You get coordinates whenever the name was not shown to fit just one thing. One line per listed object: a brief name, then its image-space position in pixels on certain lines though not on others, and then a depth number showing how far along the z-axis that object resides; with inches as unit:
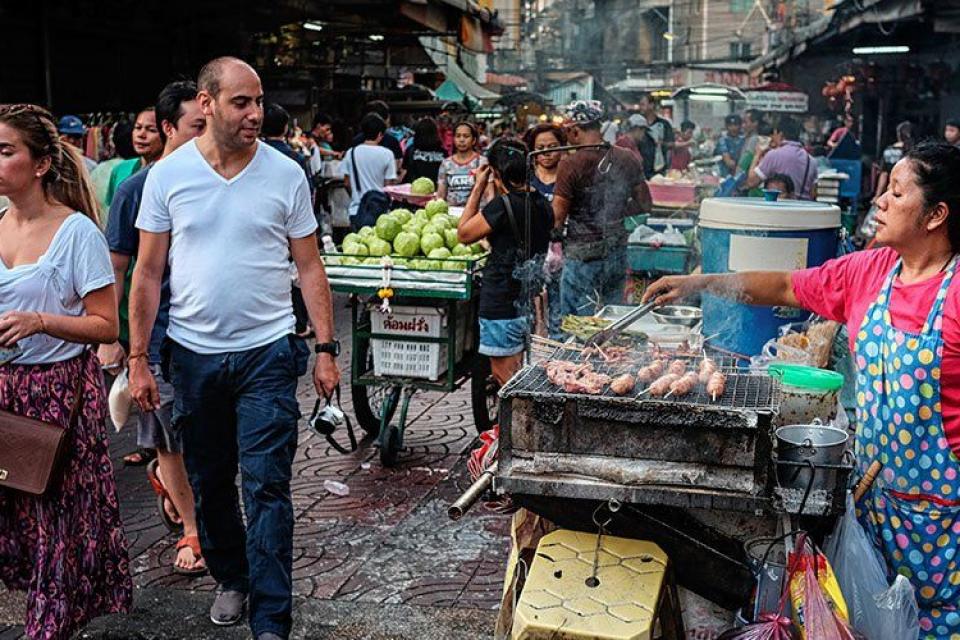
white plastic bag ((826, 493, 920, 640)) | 131.3
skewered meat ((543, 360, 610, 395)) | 140.3
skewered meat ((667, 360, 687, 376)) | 151.0
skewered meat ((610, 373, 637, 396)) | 138.8
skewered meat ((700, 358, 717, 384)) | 146.8
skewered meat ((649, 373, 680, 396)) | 139.0
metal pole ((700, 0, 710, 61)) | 2381.4
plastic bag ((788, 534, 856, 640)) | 125.0
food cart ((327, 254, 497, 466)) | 254.2
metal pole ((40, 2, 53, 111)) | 475.5
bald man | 167.0
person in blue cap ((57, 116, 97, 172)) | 398.6
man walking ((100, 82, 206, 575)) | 196.1
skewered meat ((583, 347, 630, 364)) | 162.2
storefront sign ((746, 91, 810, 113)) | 855.1
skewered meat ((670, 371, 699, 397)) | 138.6
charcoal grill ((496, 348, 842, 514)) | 131.3
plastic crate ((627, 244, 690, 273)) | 389.4
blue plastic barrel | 208.8
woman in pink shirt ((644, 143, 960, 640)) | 131.7
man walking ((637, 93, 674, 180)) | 764.6
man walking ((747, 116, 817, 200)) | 495.2
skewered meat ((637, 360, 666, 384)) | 148.2
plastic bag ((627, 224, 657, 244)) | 391.9
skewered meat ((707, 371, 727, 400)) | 137.5
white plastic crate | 261.0
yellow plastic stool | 126.6
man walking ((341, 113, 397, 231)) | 453.4
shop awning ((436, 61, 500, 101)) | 1084.0
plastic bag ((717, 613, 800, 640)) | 127.6
